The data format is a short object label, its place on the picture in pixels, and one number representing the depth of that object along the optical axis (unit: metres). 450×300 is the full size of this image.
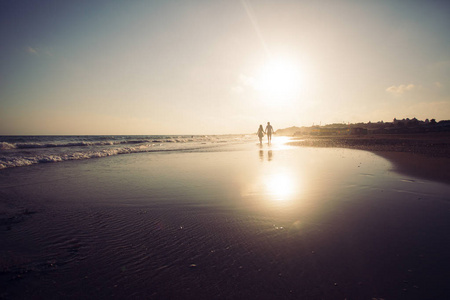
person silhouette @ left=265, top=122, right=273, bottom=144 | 32.30
